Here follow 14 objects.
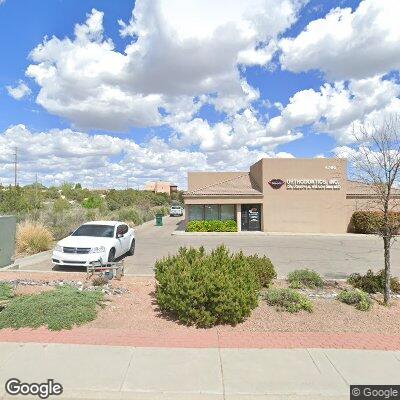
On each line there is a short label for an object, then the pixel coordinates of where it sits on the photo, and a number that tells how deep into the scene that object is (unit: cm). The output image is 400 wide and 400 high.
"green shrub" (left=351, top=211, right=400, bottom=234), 2504
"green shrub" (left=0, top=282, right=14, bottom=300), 767
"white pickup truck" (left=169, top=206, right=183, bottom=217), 4732
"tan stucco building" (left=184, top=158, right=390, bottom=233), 2655
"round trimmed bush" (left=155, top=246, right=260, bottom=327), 641
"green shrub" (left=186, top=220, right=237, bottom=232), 2669
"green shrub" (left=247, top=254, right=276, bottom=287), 870
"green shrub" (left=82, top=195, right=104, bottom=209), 3921
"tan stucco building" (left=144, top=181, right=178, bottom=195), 14316
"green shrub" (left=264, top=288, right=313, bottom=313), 720
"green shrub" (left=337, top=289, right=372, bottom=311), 731
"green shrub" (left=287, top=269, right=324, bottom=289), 910
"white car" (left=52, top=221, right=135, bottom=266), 1162
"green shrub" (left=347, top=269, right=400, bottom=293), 861
